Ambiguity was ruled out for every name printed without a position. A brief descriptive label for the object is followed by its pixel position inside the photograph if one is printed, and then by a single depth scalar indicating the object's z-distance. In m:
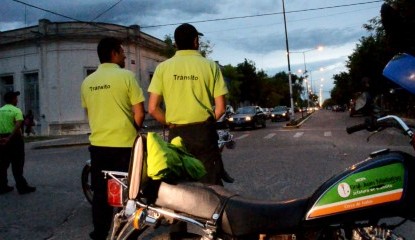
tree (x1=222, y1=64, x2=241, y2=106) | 50.94
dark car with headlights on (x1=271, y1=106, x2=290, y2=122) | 41.88
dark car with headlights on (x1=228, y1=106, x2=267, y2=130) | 25.77
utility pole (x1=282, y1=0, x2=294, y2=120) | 31.34
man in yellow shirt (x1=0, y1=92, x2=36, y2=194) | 7.70
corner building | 29.62
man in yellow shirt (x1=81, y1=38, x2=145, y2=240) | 3.96
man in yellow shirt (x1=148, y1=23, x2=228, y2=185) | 3.69
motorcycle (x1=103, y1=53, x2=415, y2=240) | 1.99
